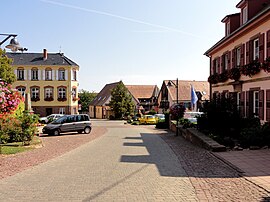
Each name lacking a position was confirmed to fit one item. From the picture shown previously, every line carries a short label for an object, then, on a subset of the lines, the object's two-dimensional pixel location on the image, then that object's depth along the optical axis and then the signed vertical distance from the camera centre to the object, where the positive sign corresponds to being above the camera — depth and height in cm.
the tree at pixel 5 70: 3780 +310
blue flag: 3369 -5
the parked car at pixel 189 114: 3743 -195
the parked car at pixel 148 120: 4880 -329
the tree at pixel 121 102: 6675 -97
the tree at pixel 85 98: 10212 -30
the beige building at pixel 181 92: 6116 +93
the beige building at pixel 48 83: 5781 +240
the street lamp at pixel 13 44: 1523 +239
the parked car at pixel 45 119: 4532 -307
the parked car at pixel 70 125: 2750 -230
